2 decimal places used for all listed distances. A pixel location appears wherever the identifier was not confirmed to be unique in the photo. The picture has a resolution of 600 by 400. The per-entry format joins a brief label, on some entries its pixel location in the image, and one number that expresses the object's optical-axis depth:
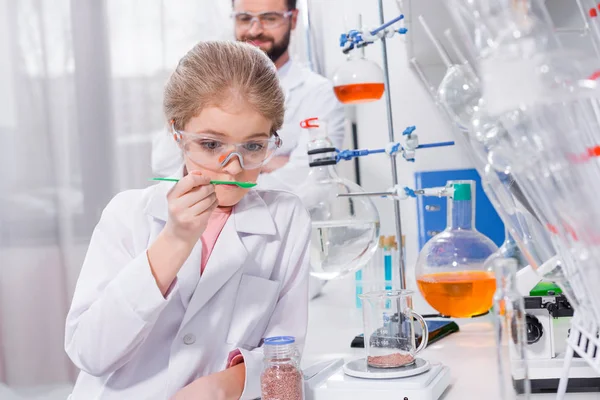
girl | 1.12
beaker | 1.08
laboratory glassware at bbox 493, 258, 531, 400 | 0.66
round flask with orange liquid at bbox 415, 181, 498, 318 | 1.28
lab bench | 1.07
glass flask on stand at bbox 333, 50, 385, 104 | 1.85
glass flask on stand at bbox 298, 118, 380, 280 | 1.58
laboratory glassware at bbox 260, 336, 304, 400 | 0.95
